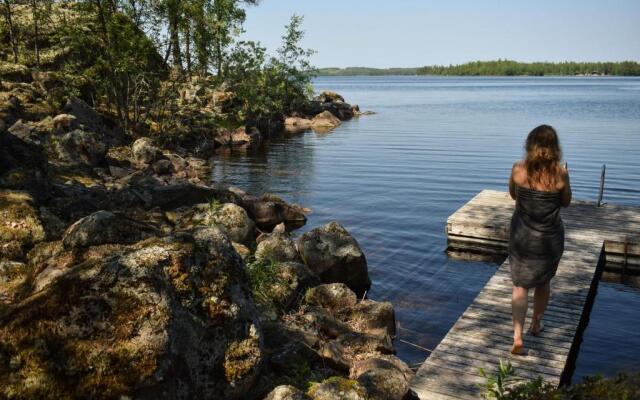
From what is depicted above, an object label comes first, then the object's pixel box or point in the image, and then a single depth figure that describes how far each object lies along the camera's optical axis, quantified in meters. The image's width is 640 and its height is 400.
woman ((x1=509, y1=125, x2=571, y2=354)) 7.07
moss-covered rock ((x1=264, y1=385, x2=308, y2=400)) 5.88
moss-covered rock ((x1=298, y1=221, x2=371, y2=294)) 13.73
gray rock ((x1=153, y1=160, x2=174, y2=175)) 26.03
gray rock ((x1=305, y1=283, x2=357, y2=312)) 11.62
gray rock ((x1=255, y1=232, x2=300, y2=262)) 13.30
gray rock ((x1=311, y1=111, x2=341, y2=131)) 58.22
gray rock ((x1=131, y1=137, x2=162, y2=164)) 26.81
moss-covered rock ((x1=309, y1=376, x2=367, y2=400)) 6.20
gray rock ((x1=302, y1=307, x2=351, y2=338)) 10.12
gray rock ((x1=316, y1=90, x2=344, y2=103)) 73.44
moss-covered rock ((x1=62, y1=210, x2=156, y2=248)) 8.23
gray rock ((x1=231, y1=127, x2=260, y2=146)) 42.75
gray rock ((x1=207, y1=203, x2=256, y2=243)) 14.83
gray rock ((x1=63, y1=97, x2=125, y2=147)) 26.81
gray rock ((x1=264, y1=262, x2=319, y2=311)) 10.64
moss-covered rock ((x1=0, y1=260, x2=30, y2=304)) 7.44
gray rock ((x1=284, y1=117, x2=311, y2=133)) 58.19
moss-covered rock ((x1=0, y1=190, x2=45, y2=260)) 8.87
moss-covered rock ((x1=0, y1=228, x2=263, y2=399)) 4.98
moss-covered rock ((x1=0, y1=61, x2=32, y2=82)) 31.16
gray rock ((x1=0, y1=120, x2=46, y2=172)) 12.00
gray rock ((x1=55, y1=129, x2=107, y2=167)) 20.36
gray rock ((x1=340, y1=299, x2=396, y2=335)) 11.02
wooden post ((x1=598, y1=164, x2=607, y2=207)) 18.30
